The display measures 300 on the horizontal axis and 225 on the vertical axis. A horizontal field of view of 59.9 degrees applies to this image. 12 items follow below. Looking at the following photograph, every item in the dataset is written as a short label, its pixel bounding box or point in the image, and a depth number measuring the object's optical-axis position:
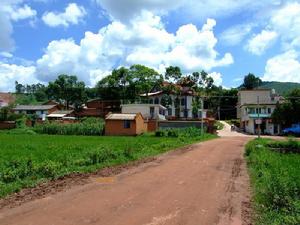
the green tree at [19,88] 116.52
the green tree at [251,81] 85.82
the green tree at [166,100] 55.47
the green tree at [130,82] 55.72
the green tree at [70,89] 66.75
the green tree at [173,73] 52.48
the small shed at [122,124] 39.60
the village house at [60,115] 63.70
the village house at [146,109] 50.63
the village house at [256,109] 49.43
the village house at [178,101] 56.00
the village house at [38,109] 68.28
